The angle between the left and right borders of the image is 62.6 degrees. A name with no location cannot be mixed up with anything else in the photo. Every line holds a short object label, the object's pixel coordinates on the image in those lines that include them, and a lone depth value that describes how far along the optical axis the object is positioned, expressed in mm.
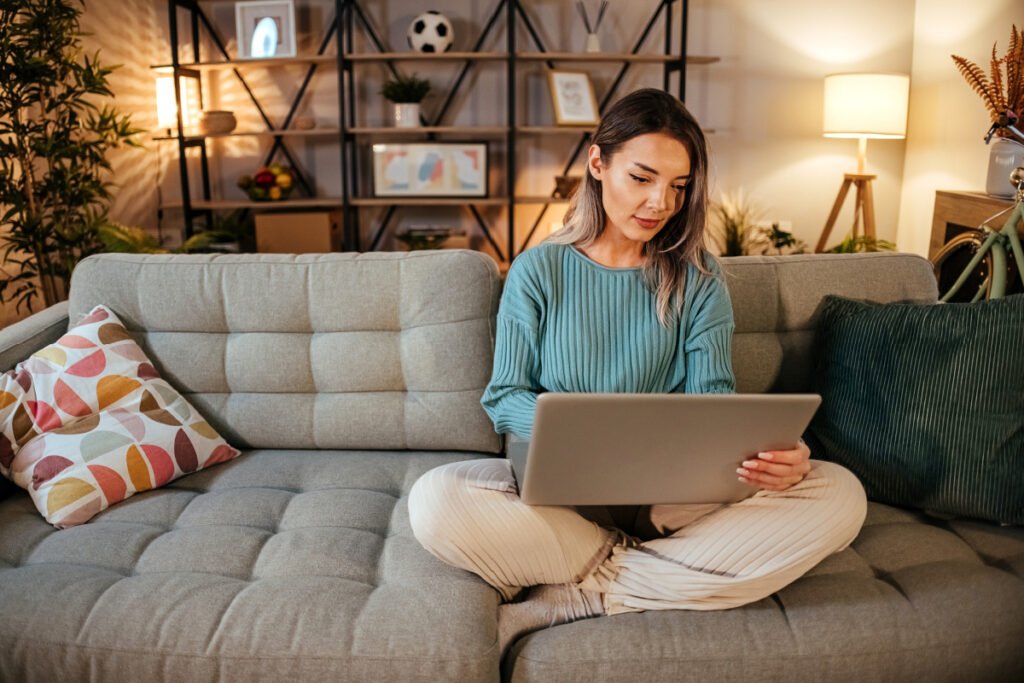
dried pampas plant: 2758
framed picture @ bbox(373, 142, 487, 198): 4347
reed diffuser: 4250
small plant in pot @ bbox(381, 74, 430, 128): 4258
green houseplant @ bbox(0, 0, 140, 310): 2988
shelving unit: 4133
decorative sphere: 4195
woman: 1332
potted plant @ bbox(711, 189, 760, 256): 4387
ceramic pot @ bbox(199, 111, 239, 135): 4258
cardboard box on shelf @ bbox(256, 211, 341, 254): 4246
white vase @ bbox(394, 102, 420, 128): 4297
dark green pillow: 1529
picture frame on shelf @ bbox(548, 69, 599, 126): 4289
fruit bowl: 4348
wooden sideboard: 2922
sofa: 1241
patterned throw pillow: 1582
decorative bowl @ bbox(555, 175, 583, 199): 4379
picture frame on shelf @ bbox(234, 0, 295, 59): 4246
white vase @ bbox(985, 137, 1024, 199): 2791
